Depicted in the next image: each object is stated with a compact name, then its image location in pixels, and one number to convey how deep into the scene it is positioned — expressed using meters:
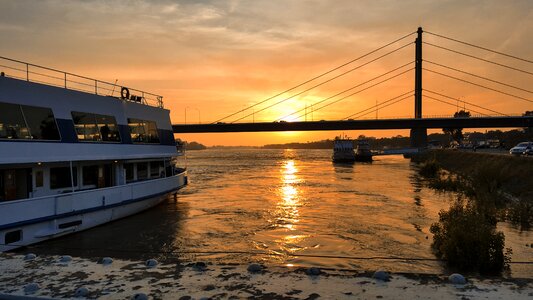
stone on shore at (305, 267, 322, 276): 5.67
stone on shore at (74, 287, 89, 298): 4.98
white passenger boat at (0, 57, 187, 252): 13.63
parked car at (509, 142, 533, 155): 44.82
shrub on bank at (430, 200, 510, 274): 10.10
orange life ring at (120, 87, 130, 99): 20.69
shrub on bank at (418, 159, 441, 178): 49.06
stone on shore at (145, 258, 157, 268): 6.17
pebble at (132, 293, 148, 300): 4.88
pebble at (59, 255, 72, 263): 6.36
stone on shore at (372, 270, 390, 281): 5.39
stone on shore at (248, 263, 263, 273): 5.89
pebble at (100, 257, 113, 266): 6.31
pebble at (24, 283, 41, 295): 5.03
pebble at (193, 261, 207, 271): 5.93
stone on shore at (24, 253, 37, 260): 6.56
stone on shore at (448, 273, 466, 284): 5.20
